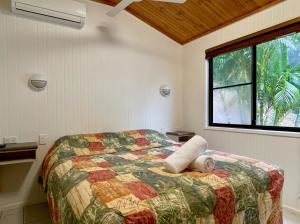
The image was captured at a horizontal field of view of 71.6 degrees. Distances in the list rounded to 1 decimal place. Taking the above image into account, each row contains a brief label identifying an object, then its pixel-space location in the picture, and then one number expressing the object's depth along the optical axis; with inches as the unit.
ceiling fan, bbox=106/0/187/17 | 76.3
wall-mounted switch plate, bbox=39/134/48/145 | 97.2
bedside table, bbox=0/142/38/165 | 79.8
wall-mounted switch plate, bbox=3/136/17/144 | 89.7
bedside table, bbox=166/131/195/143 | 129.3
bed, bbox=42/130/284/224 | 41.4
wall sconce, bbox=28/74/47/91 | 94.7
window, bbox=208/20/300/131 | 94.7
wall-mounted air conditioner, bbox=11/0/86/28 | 87.8
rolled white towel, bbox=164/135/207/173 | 60.2
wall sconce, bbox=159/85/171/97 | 135.6
